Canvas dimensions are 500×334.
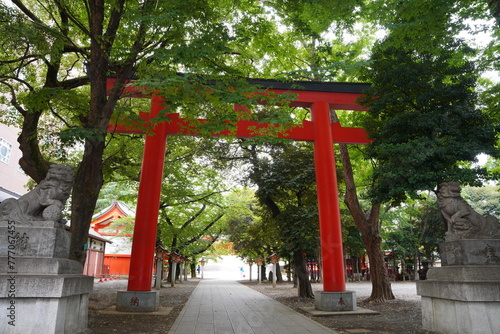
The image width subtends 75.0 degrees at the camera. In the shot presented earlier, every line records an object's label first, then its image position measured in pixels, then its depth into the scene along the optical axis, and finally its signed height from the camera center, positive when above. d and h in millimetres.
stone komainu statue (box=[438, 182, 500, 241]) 5242 +657
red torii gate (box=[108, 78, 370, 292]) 9391 +2720
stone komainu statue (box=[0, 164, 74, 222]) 4617 +837
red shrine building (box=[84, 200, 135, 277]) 30734 +2458
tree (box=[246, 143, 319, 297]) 11930 +2519
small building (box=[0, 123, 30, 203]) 20172 +6130
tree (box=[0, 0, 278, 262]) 5852 +3783
